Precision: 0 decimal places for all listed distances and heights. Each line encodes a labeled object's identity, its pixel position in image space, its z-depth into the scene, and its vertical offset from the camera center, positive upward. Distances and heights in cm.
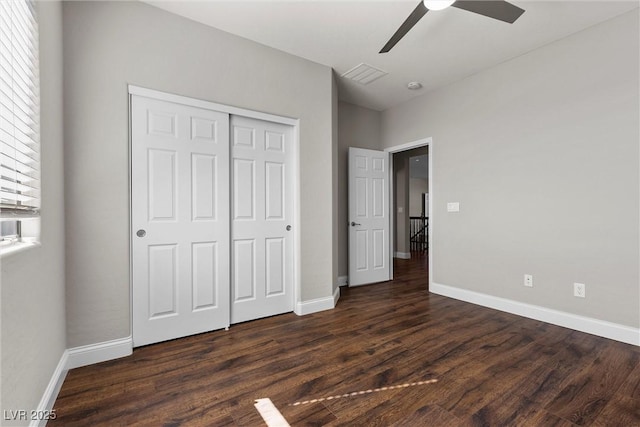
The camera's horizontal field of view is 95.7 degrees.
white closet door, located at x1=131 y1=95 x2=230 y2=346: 229 -5
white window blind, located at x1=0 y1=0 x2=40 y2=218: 112 +45
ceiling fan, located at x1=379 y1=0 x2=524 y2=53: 200 +148
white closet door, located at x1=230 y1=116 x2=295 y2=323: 278 -6
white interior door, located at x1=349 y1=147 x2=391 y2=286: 422 -7
